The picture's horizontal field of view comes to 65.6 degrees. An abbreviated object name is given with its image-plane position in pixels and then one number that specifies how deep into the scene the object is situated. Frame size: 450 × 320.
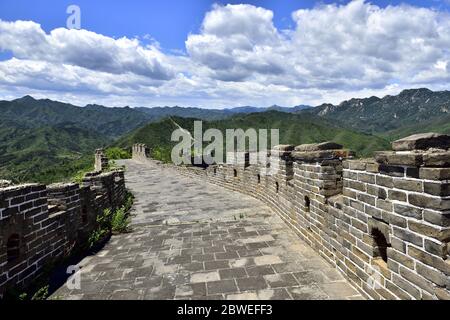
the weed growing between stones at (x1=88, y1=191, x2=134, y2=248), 6.29
